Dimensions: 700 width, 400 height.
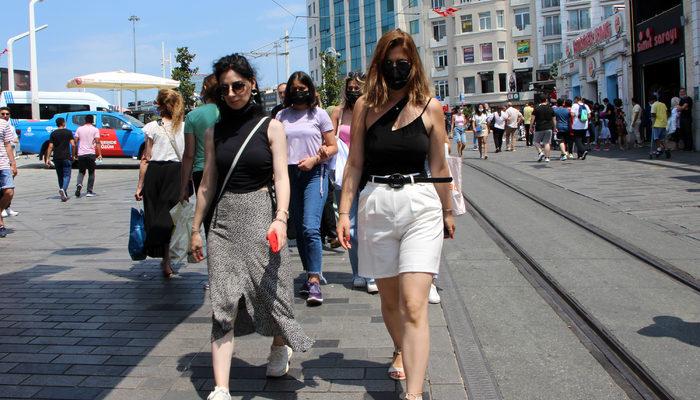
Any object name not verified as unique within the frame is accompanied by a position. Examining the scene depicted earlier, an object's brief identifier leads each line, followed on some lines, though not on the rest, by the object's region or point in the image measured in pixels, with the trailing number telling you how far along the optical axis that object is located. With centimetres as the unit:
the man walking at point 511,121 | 2569
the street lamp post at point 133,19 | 8112
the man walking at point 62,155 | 1555
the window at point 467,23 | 7169
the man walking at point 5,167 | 1022
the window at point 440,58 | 7450
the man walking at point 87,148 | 1645
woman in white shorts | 343
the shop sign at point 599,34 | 2762
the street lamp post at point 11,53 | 3741
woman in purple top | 575
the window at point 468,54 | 7194
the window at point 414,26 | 7769
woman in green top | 572
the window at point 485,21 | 7088
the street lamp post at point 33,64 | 3273
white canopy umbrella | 2705
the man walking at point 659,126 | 1925
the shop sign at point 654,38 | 2258
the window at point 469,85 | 7225
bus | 3556
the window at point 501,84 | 7138
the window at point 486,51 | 7088
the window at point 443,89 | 7481
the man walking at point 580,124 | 1961
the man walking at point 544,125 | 1925
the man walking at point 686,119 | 2073
